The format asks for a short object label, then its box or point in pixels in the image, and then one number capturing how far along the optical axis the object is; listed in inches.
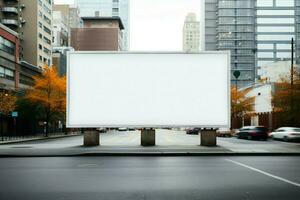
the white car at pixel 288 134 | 1066.9
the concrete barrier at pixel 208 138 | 736.9
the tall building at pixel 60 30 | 3877.5
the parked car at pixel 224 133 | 1540.2
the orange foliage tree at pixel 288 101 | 1137.0
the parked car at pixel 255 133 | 1195.8
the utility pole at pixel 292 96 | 1132.1
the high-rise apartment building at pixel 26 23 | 2757.4
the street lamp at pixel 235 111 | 1731.7
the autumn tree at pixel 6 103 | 1401.7
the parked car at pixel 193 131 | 1888.8
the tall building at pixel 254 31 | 4431.9
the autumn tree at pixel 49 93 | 1572.6
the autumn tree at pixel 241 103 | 1869.4
